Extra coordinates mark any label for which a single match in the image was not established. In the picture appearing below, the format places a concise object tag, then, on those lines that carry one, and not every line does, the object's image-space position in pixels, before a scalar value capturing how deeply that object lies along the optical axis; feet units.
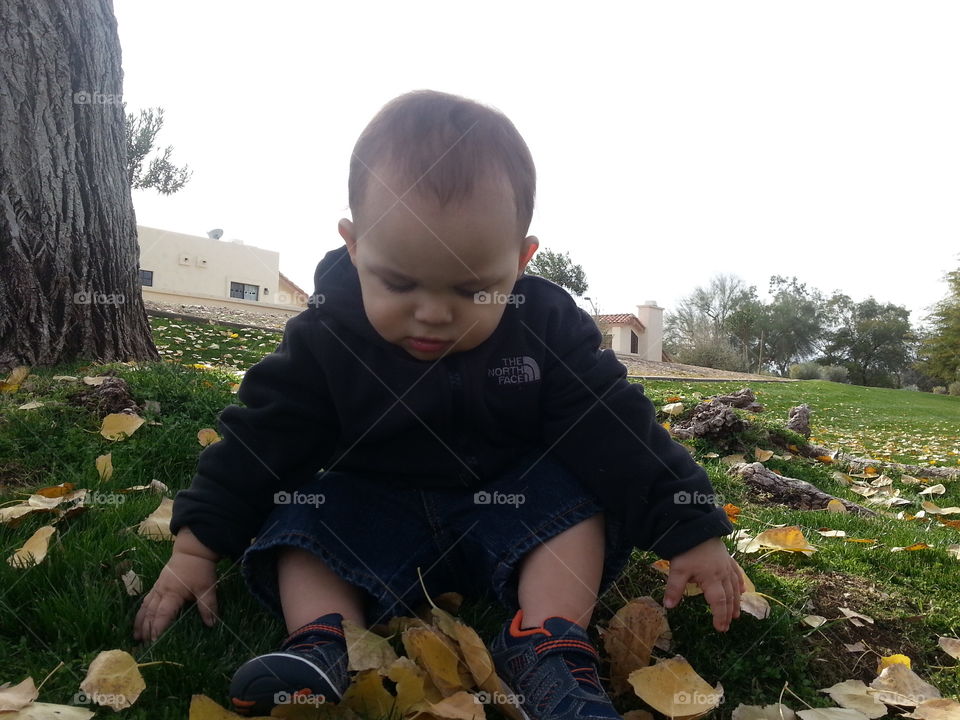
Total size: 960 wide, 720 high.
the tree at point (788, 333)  109.31
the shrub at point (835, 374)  85.40
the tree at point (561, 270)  88.71
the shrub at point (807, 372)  85.23
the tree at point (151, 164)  47.34
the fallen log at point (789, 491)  3.40
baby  1.53
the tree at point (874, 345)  102.28
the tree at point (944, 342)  87.33
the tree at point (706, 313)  107.69
